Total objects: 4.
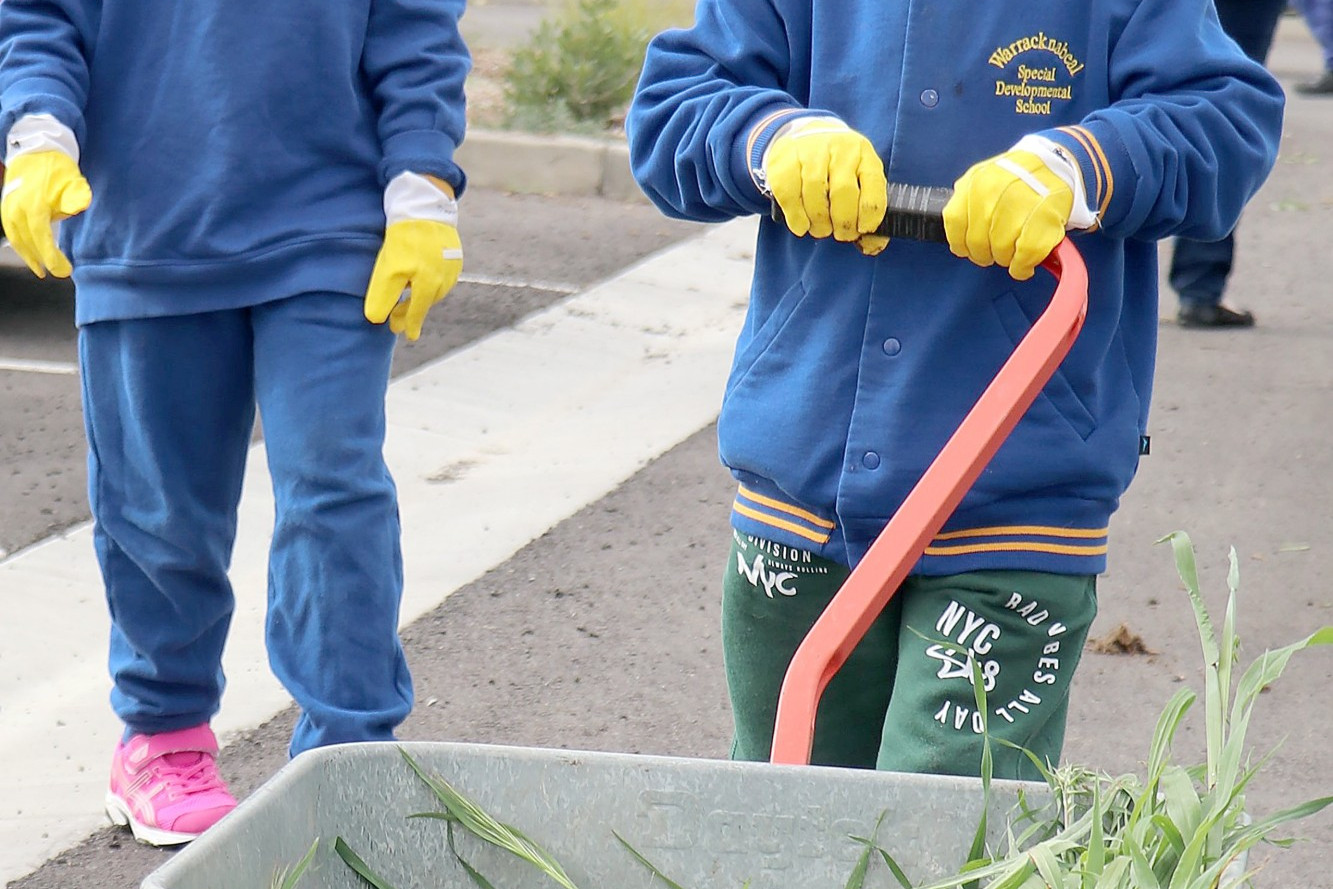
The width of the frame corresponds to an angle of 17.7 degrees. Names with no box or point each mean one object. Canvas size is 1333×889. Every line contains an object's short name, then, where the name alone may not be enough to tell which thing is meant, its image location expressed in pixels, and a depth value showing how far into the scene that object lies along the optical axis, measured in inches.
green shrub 475.8
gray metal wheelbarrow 125.9
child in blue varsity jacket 143.7
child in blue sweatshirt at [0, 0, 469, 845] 165.1
